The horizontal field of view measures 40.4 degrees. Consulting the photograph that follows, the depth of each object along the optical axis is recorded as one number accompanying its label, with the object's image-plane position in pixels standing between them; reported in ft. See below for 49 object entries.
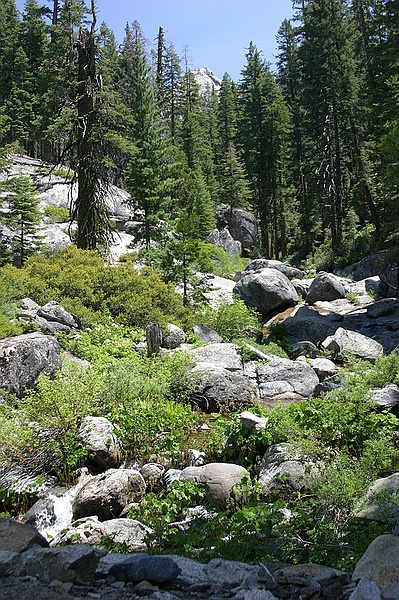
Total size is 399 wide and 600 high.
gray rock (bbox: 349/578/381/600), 9.42
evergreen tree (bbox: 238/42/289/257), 132.16
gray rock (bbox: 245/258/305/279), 93.09
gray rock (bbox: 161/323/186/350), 45.44
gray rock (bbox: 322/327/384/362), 44.93
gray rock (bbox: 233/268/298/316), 64.95
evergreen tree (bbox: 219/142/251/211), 134.72
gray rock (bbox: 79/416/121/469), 24.52
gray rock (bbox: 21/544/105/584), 10.88
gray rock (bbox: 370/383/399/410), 27.12
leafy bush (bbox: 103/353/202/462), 26.35
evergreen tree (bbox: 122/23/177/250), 79.41
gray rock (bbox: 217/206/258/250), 137.18
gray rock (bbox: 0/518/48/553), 12.49
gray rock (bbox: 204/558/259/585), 11.72
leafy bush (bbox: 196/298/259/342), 53.62
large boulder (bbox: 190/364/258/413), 34.14
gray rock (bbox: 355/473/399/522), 15.65
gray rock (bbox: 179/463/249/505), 20.61
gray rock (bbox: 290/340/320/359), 48.47
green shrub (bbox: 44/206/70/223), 95.14
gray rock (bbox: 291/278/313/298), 79.20
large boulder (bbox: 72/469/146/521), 20.58
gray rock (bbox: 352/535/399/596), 10.34
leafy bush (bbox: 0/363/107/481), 23.13
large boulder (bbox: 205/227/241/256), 121.29
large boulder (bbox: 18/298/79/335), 40.57
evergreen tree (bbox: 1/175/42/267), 74.08
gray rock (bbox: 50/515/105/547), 17.59
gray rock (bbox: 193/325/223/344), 49.47
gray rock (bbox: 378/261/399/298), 63.72
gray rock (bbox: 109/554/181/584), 11.23
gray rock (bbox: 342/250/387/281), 81.66
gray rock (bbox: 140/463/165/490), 23.11
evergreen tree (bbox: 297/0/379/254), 101.91
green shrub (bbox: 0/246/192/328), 47.09
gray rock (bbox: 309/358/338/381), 40.93
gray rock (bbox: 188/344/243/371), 40.04
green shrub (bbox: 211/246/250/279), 97.40
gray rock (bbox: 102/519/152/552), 17.31
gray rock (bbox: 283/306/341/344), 56.03
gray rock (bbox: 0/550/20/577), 10.84
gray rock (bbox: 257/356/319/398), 37.22
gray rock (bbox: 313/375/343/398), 31.76
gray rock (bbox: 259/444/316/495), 20.02
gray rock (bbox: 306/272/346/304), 71.61
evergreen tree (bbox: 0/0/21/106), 161.58
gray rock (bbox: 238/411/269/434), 25.48
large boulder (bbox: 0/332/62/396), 30.32
